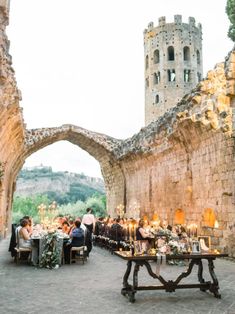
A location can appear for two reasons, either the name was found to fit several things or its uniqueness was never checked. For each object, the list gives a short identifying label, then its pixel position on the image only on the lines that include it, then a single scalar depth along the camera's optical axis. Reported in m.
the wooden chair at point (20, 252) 9.12
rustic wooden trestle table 5.63
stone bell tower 45.75
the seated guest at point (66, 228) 11.92
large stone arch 21.55
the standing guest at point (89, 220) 12.82
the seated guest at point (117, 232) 11.77
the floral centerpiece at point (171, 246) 5.97
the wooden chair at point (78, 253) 9.48
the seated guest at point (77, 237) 9.49
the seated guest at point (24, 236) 9.21
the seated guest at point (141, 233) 9.59
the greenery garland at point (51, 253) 8.67
